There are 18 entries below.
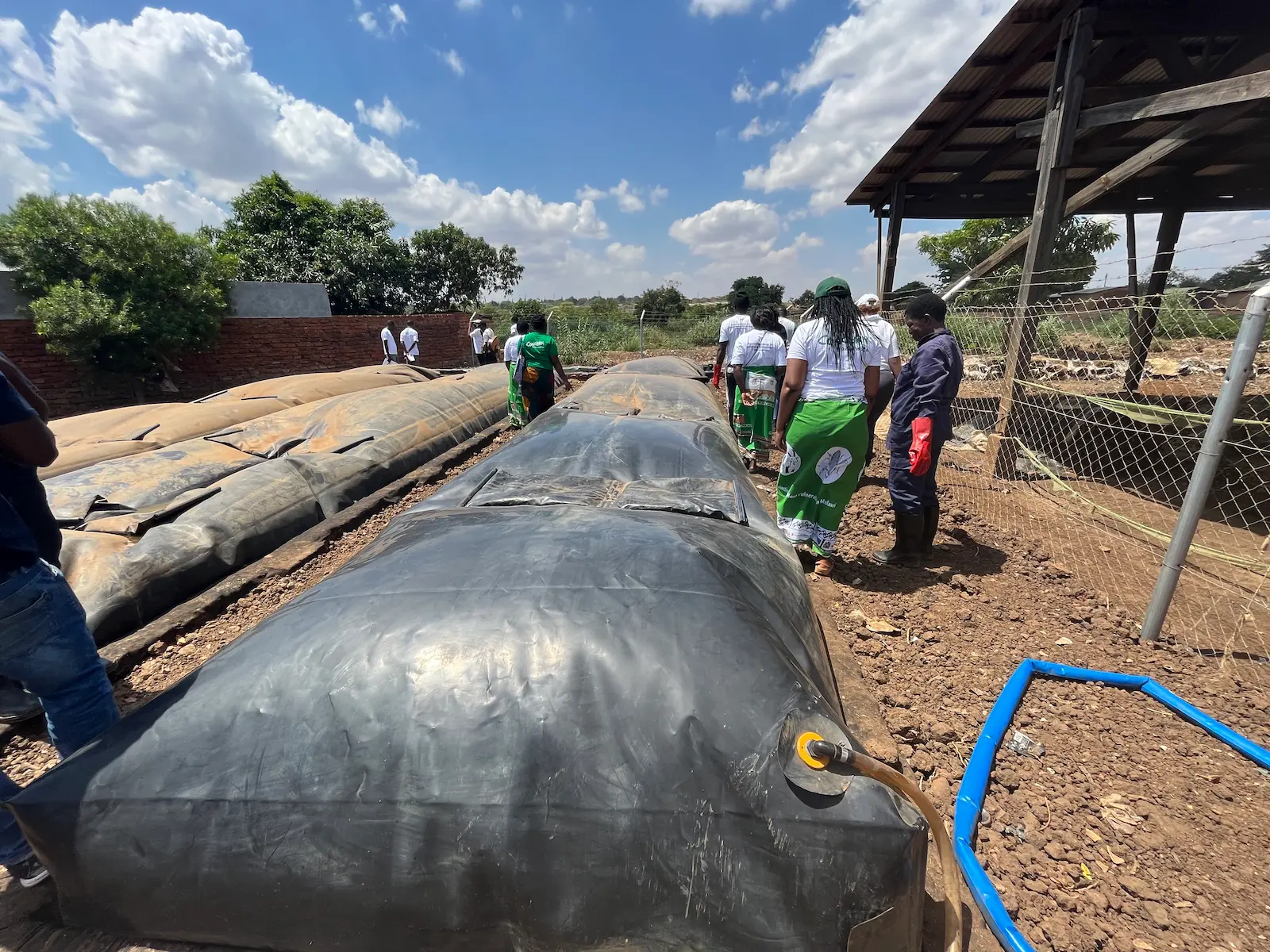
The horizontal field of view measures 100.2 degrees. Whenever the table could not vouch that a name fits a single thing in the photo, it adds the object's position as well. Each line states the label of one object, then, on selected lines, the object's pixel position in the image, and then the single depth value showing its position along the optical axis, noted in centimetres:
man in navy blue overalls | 270
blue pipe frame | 120
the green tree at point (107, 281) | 848
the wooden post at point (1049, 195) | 374
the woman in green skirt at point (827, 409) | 257
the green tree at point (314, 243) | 1564
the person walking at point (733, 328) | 506
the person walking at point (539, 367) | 518
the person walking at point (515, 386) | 547
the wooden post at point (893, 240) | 664
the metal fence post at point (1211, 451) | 172
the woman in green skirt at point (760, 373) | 410
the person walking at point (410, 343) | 1093
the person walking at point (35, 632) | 126
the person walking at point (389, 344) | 1122
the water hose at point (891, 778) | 93
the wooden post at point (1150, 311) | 702
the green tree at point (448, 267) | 1855
